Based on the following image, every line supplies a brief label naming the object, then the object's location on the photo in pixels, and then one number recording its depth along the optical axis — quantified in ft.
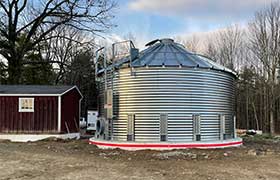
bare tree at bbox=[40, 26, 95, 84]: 110.30
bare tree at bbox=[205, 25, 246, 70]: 116.12
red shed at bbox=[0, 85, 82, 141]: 54.08
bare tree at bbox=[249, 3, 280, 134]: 93.89
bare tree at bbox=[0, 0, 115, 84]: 77.72
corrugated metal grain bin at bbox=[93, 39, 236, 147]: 37.39
